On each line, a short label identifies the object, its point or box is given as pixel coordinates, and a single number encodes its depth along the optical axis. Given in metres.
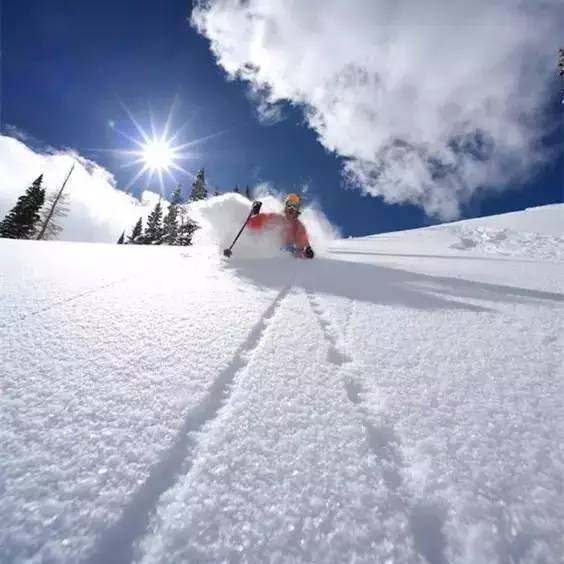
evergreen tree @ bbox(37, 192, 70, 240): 37.18
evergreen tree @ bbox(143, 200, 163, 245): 47.53
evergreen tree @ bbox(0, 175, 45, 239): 32.34
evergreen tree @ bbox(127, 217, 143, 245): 52.59
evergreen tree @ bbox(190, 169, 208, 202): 53.47
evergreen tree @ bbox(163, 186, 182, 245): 46.71
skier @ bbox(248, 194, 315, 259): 8.30
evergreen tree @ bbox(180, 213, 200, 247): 45.85
